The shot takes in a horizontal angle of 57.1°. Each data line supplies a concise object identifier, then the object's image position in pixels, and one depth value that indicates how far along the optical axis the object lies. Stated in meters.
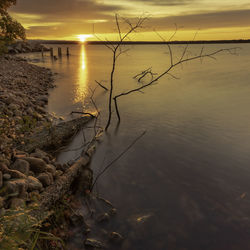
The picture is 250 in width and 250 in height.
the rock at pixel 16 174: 4.87
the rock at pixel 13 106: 9.96
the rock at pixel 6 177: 4.71
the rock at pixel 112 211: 5.50
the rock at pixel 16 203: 4.11
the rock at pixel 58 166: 6.42
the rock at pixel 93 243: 4.48
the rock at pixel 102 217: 5.19
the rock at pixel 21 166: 5.28
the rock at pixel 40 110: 12.04
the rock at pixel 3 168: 4.91
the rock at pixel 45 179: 5.24
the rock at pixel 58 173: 5.86
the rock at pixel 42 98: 15.32
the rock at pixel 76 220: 4.96
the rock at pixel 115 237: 4.72
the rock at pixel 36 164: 5.64
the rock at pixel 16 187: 4.39
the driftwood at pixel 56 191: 4.38
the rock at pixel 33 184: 4.78
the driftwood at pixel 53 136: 7.32
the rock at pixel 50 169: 5.77
